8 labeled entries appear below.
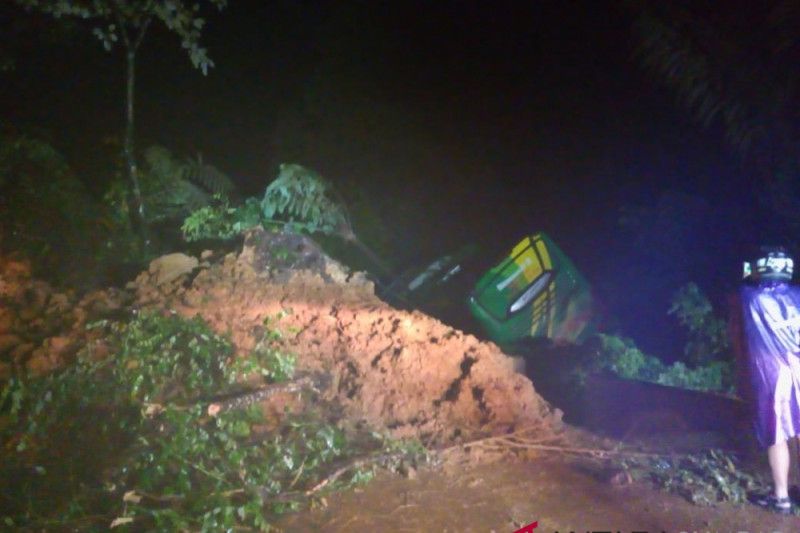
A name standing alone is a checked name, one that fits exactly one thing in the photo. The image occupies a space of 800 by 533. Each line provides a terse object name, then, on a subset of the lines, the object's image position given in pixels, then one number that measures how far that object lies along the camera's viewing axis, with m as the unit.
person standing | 4.79
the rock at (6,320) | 5.84
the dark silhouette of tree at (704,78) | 8.59
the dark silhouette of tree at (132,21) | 7.39
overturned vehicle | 6.97
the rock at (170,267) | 6.45
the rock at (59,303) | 6.01
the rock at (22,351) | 5.56
